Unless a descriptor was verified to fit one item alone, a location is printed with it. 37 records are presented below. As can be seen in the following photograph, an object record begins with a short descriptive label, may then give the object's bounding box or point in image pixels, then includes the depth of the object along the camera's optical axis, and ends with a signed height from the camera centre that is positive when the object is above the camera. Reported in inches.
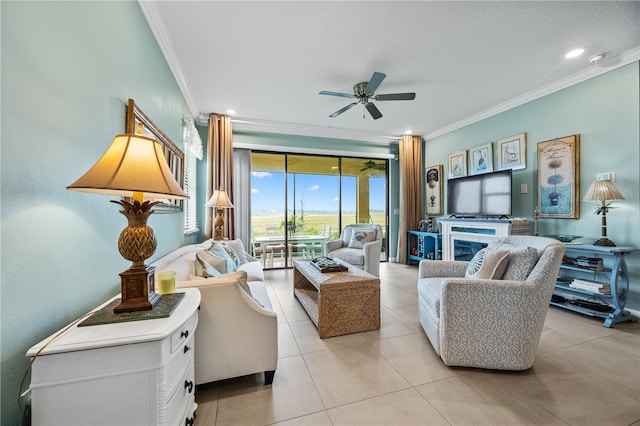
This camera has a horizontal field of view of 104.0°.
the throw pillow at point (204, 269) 70.8 -16.1
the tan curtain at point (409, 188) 212.5 +22.1
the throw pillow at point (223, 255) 87.3 -14.7
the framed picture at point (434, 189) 201.8 +20.2
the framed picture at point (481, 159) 162.7 +37.0
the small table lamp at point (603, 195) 100.1 +7.3
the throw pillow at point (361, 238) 167.9 -16.3
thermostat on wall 108.0 +16.4
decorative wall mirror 63.9 +25.1
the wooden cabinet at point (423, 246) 186.4 -25.8
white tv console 134.7 -11.2
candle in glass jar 50.6 -14.1
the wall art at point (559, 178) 120.0 +18.1
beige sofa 58.1 -28.7
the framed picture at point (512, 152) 142.9 +36.6
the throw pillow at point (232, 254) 109.5 -18.0
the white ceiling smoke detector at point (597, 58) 103.0 +65.2
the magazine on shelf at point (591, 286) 101.7 -30.3
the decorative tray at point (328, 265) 103.1 -22.2
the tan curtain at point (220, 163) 163.3 +34.3
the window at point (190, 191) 134.6 +13.7
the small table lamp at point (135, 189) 36.4 +3.8
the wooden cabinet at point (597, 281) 97.7 -29.9
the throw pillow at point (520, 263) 69.3 -14.0
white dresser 32.0 -21.9
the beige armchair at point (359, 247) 153.9 -22.0
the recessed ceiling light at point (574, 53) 100.3 +65.7
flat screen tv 144.5 +11.8
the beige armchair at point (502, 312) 66.2 -26.8
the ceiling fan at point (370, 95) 106.9 +55.9
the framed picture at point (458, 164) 180.3 +37.0
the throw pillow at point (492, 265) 72.2 -15.2
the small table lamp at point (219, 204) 139.3 +5.6
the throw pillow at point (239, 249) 129.5 -19.0
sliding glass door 194.7 +10.8
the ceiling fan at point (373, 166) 223.8 +43.7
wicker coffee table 87.7 -32.4
